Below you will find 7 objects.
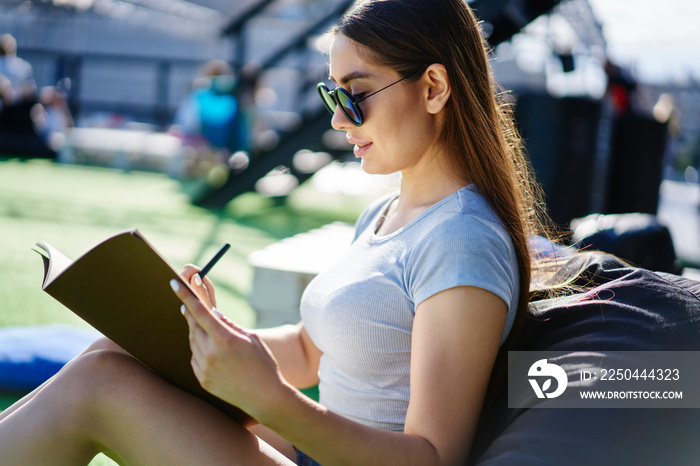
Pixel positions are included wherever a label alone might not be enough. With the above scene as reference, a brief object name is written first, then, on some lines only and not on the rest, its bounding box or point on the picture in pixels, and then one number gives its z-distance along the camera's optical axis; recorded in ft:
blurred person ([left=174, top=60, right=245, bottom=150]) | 31.96
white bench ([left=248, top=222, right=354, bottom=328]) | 10.26
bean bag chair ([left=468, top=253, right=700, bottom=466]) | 4.20
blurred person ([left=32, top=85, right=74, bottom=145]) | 38.27
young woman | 3.93
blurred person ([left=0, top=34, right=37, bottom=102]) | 36.55
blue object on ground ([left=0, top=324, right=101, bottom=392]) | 8.45
